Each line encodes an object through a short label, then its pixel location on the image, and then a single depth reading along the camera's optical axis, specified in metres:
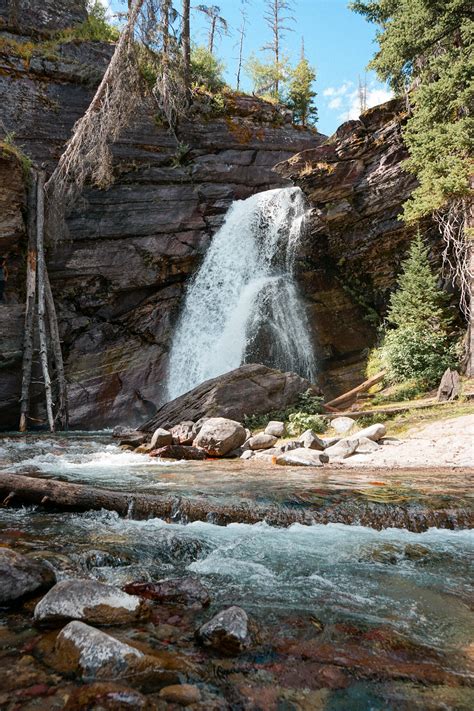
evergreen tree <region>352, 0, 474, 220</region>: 14.05
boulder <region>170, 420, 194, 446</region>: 11.71
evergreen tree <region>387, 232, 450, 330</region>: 15.91
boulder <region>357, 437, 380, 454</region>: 9.83
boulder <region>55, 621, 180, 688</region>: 2.29
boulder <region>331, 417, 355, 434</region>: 11.81
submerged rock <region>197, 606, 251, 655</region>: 2.65
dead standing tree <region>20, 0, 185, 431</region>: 15.44
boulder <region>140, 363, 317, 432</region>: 13.28
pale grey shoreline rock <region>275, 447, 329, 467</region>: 9.09
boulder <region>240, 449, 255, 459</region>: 10.42
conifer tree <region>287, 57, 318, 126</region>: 30.69
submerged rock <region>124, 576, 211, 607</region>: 3.28
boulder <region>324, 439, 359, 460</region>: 9.70
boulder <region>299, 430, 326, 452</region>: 10.25
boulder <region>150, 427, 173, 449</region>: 11.24
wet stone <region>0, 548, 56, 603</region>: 3.09
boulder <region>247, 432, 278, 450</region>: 10.93
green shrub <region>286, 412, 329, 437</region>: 12.16
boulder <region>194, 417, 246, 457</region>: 10.62
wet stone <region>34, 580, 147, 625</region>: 2.81
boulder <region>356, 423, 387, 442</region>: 10.41
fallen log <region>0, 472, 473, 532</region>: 5.45
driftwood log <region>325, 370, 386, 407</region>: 15.81
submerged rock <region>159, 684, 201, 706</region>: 2.17
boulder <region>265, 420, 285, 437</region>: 11.87
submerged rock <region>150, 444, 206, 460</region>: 10.39
